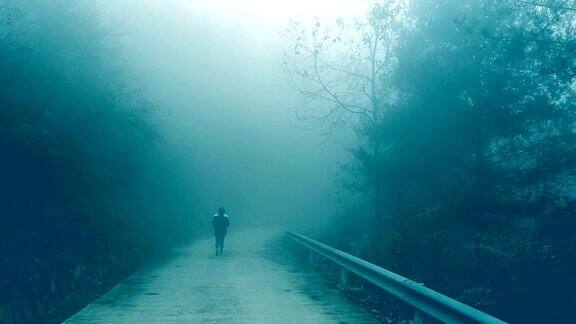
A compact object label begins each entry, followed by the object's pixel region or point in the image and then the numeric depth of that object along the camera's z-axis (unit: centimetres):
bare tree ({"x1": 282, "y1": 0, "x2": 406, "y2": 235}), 1910
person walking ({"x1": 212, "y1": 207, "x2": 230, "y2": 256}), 2095
